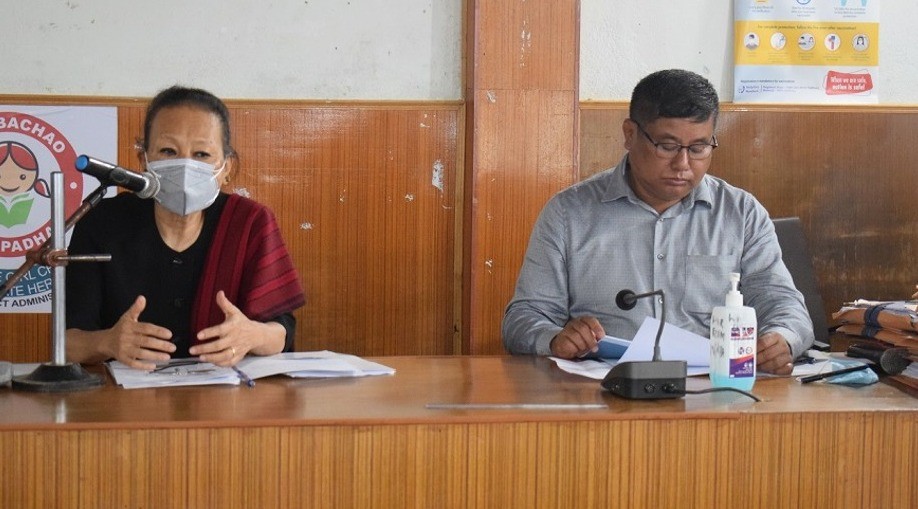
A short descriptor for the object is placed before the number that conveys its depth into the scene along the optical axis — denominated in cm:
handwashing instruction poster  426
